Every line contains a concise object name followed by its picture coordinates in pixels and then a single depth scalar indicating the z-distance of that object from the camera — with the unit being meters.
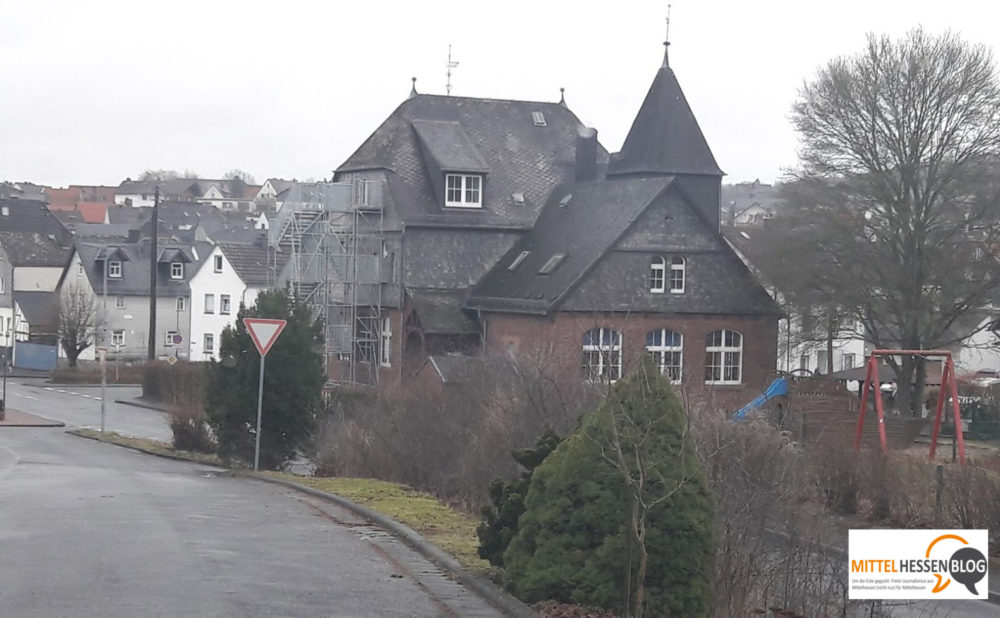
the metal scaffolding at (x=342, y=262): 52.59
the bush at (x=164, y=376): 55.00
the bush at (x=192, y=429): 35.97
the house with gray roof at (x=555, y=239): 46.69
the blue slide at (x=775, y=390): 42.66
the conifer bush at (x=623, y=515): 10.12
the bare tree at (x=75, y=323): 80.12
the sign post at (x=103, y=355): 41.91
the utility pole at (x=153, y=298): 60.71
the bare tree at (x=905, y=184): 44.53
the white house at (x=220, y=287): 84.44
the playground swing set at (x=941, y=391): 31.03
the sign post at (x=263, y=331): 25.03
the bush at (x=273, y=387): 29.02
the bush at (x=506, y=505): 11.66
